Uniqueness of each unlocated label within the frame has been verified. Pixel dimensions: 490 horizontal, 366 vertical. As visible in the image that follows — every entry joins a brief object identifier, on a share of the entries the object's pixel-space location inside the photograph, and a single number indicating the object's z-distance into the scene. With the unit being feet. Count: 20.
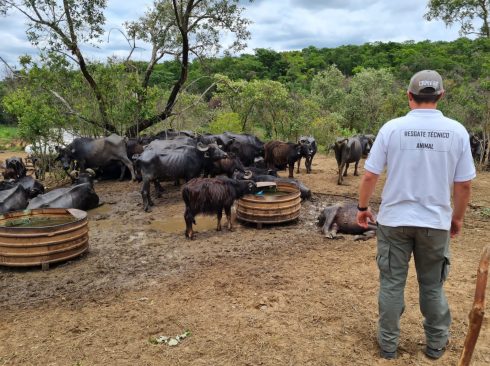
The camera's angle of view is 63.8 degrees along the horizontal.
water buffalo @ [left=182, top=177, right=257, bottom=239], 24.57
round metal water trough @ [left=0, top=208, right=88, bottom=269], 19.08
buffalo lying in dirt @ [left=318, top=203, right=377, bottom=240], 24.73
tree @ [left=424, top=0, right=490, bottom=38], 44.91
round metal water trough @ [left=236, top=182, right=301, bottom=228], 26.32
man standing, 10.45
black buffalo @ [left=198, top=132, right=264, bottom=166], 43.57
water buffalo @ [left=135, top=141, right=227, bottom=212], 32.42
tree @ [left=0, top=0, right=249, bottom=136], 41.70
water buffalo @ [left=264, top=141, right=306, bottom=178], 43.11
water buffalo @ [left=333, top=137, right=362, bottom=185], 41.37
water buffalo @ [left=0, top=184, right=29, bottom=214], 26.60
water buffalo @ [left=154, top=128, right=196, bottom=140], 48.97
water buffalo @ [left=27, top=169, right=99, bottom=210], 28.40
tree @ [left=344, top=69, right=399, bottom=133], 82.60
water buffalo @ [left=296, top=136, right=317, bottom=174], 43.55
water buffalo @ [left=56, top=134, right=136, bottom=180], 42.39
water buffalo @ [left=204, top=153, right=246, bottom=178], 35.60
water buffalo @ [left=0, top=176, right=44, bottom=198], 31.18
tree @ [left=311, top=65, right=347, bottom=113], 90.03
